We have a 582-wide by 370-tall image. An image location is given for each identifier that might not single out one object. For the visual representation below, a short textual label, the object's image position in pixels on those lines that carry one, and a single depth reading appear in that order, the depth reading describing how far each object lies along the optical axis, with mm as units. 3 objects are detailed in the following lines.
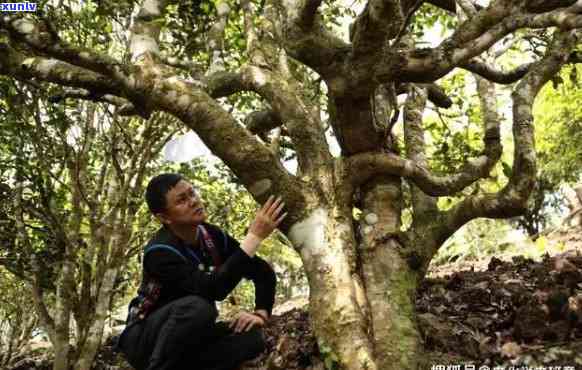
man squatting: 3115
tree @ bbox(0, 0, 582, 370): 3504
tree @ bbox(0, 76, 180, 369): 5996
